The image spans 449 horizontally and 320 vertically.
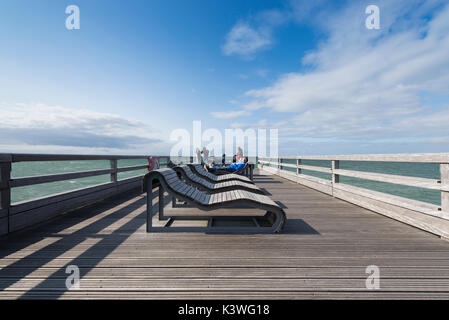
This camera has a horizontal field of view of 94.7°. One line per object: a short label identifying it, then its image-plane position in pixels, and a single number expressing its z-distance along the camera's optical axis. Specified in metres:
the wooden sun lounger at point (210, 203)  3.00
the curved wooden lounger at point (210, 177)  5.15
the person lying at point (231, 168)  8.58
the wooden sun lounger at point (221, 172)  8.38
